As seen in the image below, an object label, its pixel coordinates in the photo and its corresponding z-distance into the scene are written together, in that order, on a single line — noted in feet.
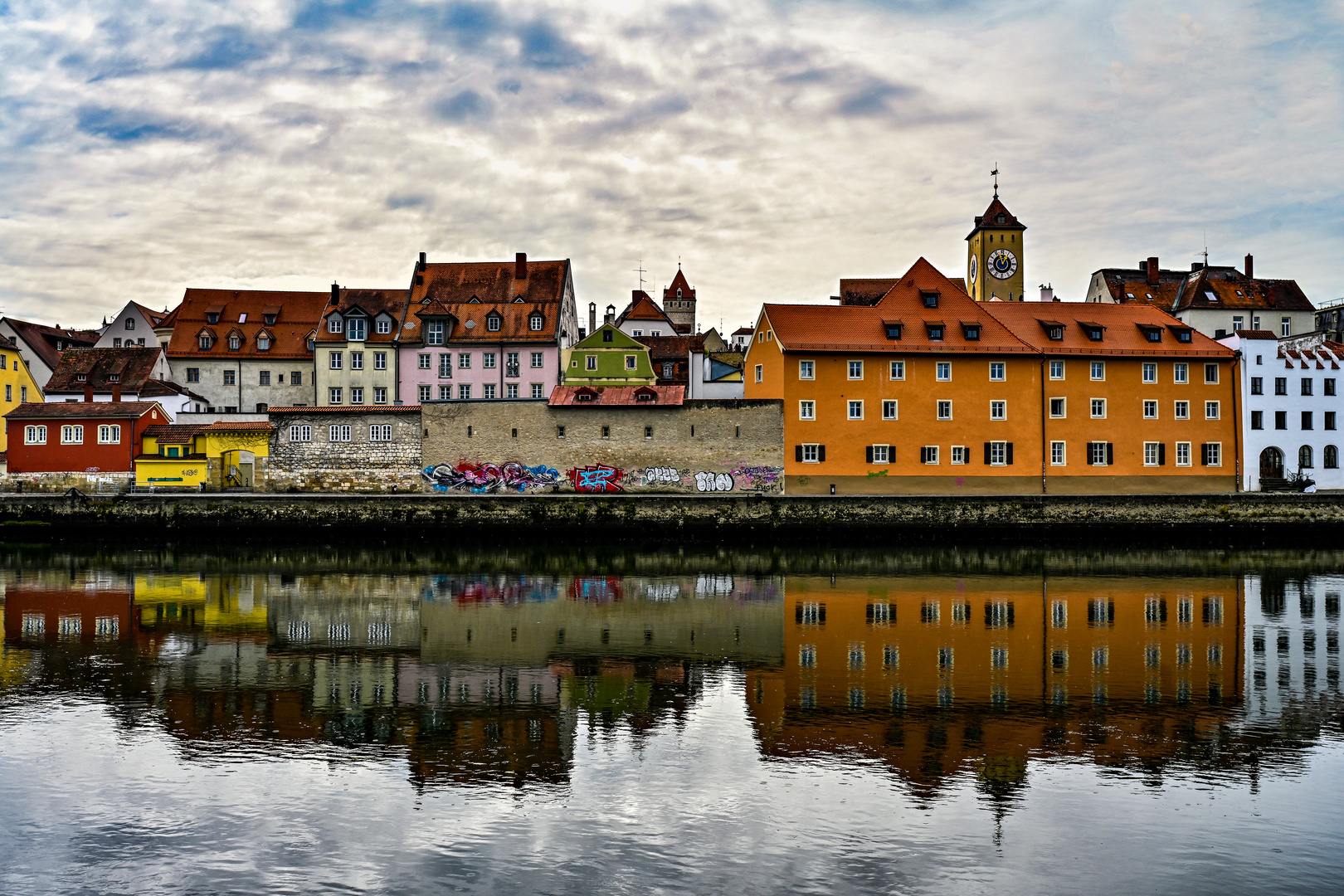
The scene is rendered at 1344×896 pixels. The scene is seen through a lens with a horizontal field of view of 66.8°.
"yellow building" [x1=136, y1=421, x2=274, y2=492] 146.10
